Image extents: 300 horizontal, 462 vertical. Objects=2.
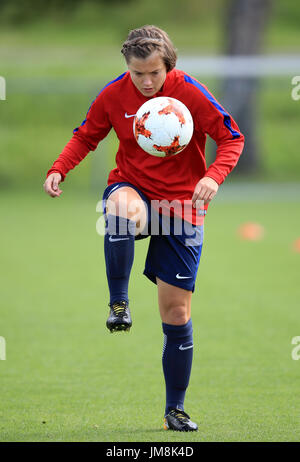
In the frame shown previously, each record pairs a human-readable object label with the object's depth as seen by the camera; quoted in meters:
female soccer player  8.27
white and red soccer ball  8.26
